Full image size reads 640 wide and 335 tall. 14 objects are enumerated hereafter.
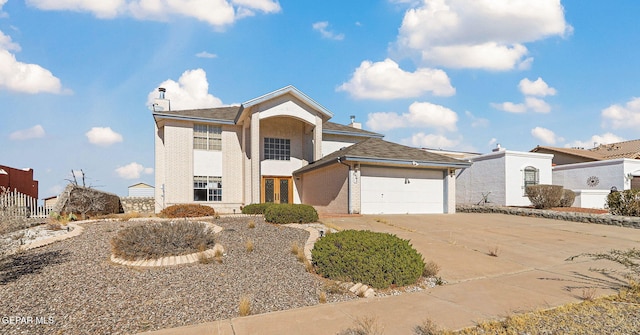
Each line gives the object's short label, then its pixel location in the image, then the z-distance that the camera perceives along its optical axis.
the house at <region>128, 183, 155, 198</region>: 23.97
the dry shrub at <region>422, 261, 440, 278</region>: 6.75
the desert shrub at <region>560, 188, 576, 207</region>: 21.76
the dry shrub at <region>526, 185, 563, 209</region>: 20.33
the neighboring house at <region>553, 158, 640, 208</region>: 23.56
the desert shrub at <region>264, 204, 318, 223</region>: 12.05
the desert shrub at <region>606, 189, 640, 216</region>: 16.34
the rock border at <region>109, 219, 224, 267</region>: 6.89
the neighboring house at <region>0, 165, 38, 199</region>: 20.23
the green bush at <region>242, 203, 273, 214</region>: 15.92
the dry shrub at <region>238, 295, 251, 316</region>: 4.70
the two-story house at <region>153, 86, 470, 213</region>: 17.92
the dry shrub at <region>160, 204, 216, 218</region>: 14.52
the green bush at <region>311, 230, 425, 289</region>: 6.12
